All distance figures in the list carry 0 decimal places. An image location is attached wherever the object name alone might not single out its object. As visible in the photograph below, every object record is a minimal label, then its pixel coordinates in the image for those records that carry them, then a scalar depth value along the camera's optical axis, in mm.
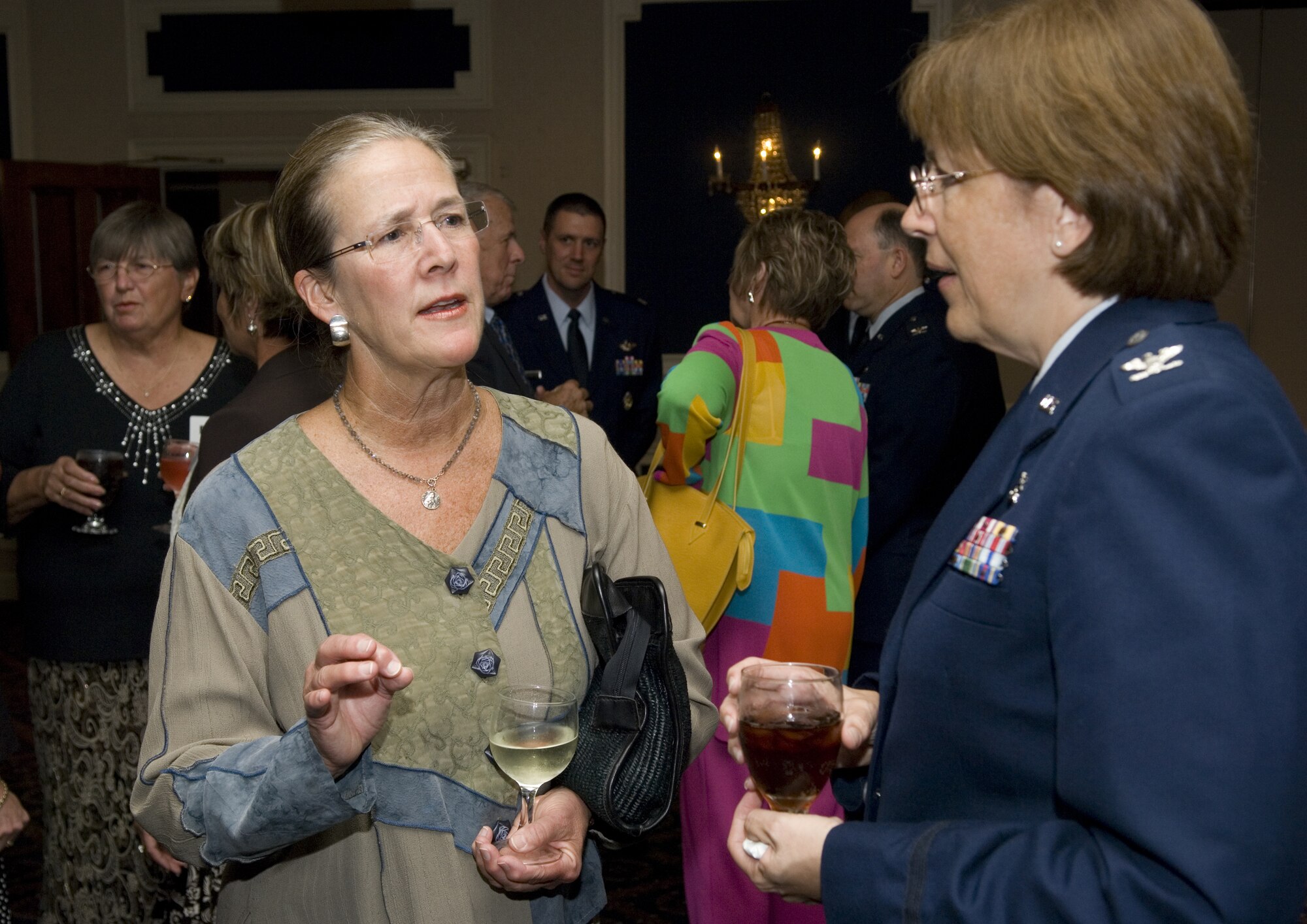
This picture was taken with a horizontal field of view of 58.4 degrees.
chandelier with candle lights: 6711
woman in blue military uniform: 837
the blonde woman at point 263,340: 1963
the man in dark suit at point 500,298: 2879
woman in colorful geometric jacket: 2824
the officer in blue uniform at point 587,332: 5211
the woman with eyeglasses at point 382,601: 1353
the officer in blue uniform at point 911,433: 3223
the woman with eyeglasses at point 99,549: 2811
